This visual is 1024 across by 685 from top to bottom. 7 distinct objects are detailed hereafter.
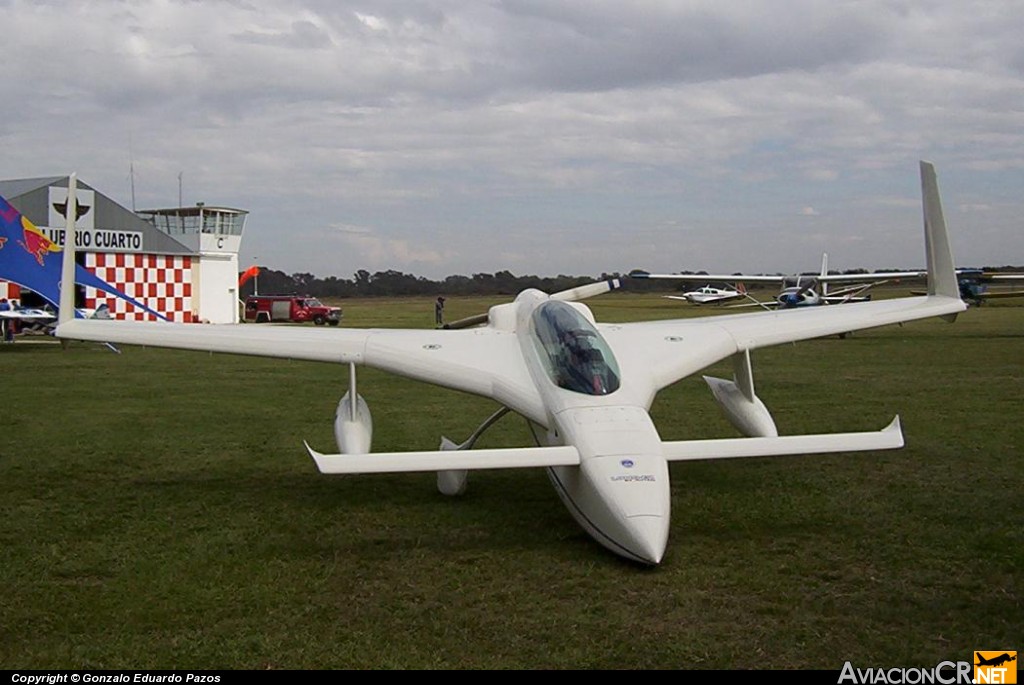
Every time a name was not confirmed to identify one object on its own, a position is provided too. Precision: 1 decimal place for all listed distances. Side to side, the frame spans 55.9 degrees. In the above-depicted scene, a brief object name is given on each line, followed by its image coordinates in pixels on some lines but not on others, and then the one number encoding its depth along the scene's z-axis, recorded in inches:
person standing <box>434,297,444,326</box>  1581.4
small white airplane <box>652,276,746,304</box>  2305.6
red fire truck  1807.3
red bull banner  960.3
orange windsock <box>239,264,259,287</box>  2213.3
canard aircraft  233.8
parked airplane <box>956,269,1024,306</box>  1213.7
